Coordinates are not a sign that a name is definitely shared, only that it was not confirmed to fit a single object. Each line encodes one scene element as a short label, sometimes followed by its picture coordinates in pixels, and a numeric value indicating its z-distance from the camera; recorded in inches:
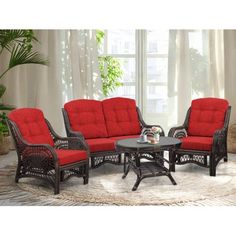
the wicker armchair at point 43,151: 192.5
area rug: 178.7
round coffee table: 197.9
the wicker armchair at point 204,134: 224.2
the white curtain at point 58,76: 306.5
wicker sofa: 230.2
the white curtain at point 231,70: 301.3
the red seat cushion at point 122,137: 242.2
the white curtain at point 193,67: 306.2
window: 319.6
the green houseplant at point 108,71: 316.5
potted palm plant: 260.8
